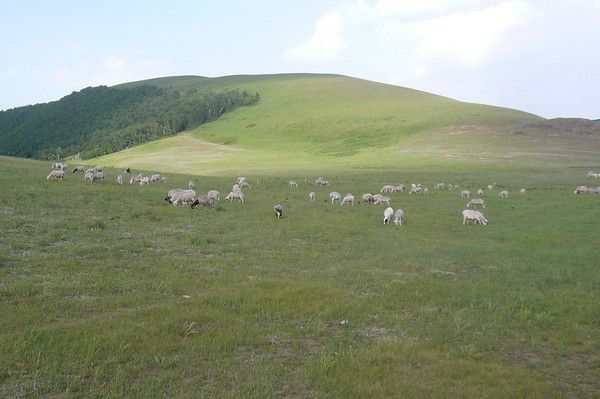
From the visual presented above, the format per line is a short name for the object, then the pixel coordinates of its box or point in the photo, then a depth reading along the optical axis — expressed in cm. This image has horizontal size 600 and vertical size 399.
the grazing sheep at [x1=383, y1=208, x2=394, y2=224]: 2770
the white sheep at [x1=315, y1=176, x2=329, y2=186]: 4974
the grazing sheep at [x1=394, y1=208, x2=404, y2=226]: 2710
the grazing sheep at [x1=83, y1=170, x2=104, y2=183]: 3781
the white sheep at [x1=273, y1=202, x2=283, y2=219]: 2744
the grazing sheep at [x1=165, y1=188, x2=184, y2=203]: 3104
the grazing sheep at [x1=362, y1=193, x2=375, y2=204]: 3662
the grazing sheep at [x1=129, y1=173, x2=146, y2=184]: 4166
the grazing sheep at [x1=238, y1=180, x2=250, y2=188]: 4459
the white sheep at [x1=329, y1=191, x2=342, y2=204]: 3718
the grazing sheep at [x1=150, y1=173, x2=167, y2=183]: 4412
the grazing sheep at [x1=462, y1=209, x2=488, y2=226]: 2859
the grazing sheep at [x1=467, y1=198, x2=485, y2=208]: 3603
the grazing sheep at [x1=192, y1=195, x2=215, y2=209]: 2972
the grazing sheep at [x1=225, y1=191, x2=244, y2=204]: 3371
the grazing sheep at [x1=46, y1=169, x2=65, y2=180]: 3659
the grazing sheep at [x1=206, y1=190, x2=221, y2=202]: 3152
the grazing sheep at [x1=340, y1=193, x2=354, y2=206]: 3535
